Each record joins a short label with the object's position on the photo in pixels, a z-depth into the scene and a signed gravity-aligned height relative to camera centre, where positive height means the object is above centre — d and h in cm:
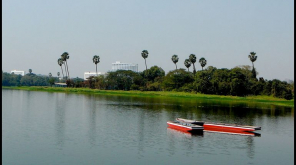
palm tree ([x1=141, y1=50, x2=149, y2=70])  13412 +1366
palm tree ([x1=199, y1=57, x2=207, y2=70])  12300 +1010
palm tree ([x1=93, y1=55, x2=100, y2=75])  13623 +1169
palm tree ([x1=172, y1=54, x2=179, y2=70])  13200 +1180
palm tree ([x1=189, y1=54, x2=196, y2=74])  12150 +1129
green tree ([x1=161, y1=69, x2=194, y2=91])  11375 +328
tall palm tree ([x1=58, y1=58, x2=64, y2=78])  14905 +1138
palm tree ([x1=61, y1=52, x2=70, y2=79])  13975 +1298
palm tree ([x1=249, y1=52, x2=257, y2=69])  11561 +1136
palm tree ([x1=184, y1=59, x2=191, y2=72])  12428 +978
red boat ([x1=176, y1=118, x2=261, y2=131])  3659 -355
